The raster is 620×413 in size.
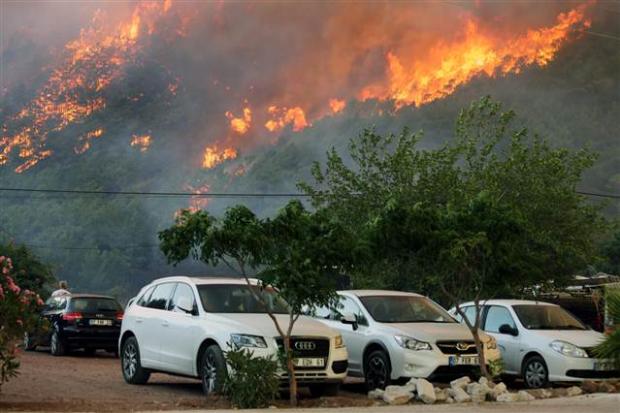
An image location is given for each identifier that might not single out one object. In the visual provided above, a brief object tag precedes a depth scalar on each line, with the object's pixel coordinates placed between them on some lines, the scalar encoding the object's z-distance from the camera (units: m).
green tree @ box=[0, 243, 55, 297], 34.59
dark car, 23.58
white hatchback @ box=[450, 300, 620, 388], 16.44
